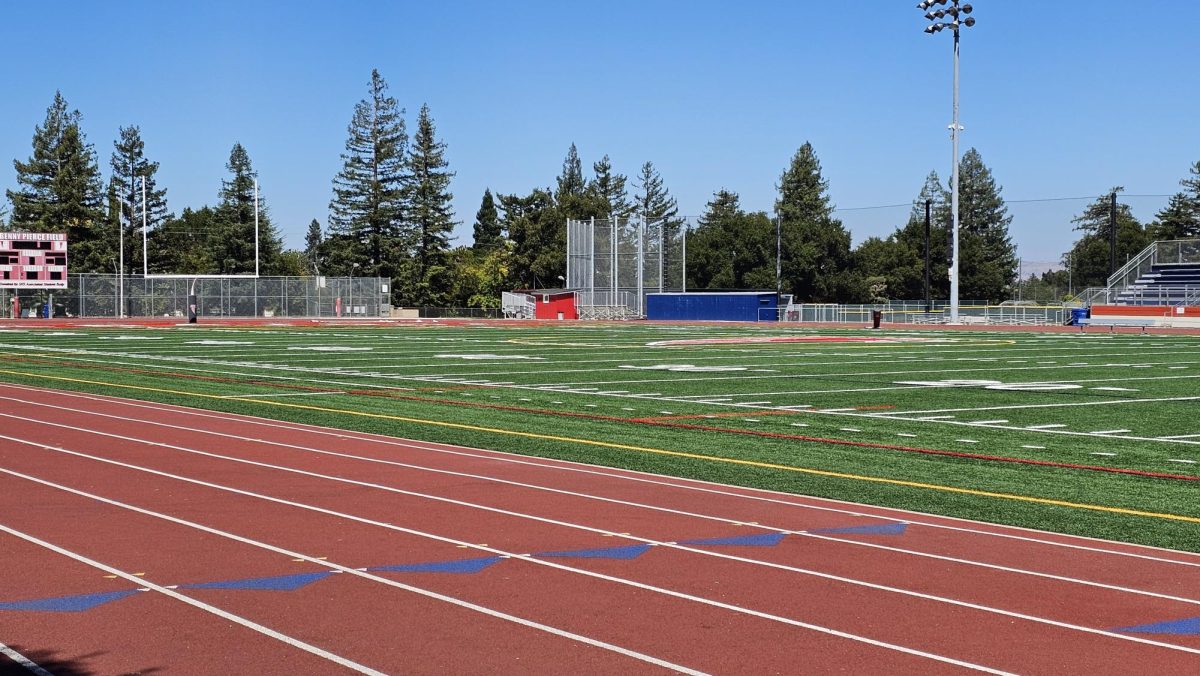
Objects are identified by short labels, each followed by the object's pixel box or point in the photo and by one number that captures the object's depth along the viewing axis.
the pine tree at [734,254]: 108.00
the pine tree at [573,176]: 130.25
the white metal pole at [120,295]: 78.75
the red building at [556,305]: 83.00
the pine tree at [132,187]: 105.99
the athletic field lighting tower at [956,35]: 60.91
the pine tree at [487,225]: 160.50
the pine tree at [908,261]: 110.81
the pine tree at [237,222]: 106.38
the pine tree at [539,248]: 112.38
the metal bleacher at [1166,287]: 66.38
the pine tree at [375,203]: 105.44
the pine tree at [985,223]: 115.38
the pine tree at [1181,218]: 113.44
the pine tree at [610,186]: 131.00
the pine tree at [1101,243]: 113.19
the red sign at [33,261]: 66.38
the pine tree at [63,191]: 98.94
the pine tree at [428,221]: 106.62
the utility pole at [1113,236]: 76.44
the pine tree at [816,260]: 107.00
